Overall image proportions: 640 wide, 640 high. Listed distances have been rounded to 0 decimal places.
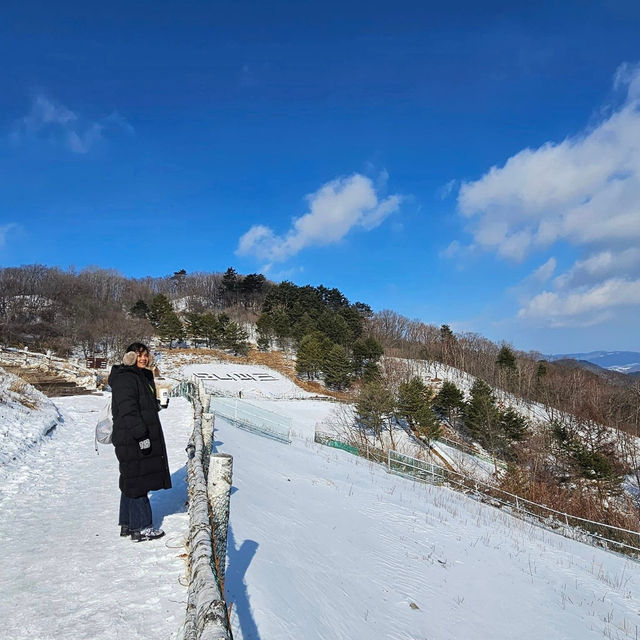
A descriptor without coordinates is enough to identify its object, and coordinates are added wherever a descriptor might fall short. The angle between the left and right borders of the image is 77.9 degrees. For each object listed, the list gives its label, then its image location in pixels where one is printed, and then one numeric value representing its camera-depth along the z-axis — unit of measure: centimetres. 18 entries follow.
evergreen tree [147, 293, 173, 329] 6356
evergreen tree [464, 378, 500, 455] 3378
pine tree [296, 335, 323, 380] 4869
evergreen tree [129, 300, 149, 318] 6638
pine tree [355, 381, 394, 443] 3198
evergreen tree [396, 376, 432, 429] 3345
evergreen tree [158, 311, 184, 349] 5622
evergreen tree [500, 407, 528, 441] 3434
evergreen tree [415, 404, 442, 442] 3203
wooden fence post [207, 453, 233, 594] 392
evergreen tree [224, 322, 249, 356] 5716
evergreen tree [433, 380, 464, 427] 3975
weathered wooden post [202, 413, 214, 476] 664
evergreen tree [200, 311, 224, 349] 5897
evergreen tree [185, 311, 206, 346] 5953
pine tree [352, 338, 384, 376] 5034
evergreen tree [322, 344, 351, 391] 4678
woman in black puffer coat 409
